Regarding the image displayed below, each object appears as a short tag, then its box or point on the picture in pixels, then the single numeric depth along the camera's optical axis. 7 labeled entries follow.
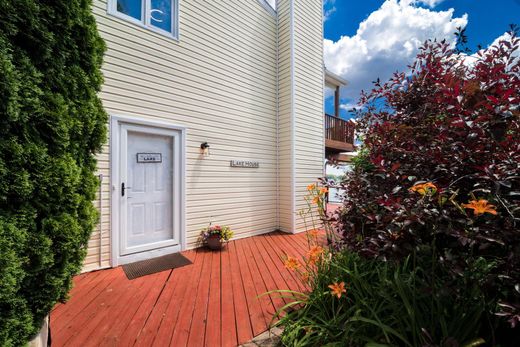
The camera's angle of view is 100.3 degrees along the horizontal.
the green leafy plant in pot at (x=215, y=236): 3.57
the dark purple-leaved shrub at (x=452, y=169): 0.95
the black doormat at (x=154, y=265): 2.75
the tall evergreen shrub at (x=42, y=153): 1.14
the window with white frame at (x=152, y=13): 3.18
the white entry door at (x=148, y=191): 3.04
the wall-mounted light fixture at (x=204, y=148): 3.75
